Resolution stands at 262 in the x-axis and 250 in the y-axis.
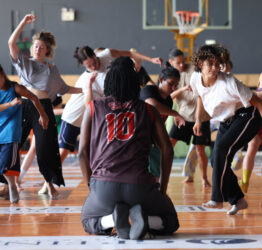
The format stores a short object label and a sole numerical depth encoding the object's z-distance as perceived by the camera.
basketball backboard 17.17
